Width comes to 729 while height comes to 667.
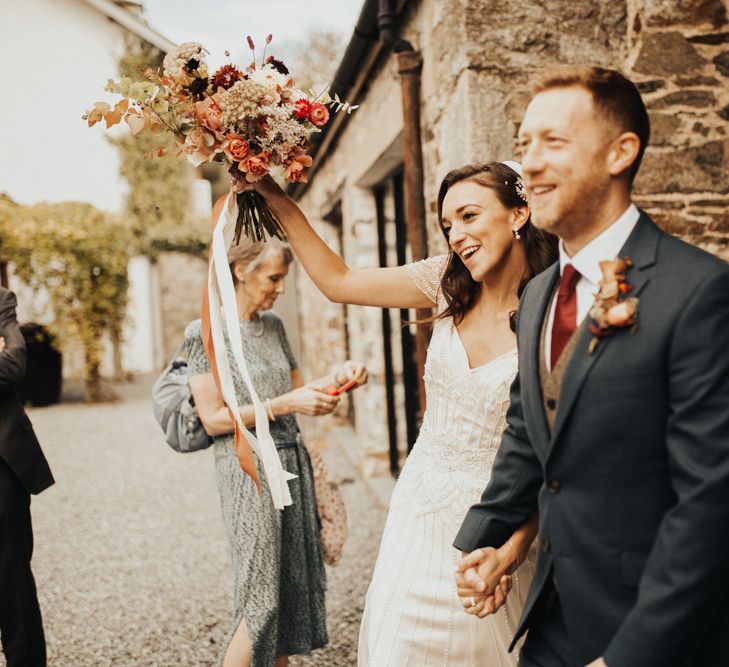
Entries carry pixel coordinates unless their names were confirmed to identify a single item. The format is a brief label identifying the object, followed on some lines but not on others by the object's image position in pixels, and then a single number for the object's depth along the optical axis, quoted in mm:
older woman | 2725
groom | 1223
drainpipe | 3977
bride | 2023
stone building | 3201
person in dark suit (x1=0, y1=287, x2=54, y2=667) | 2990
